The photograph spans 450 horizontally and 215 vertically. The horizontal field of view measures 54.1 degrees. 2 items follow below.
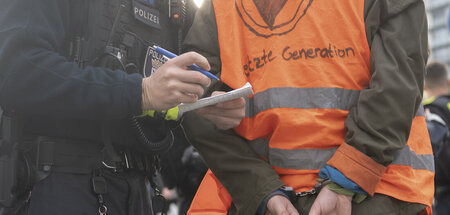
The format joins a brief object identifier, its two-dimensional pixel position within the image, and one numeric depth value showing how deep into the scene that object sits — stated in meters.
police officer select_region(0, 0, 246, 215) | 1.57
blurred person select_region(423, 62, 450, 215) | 4.01
